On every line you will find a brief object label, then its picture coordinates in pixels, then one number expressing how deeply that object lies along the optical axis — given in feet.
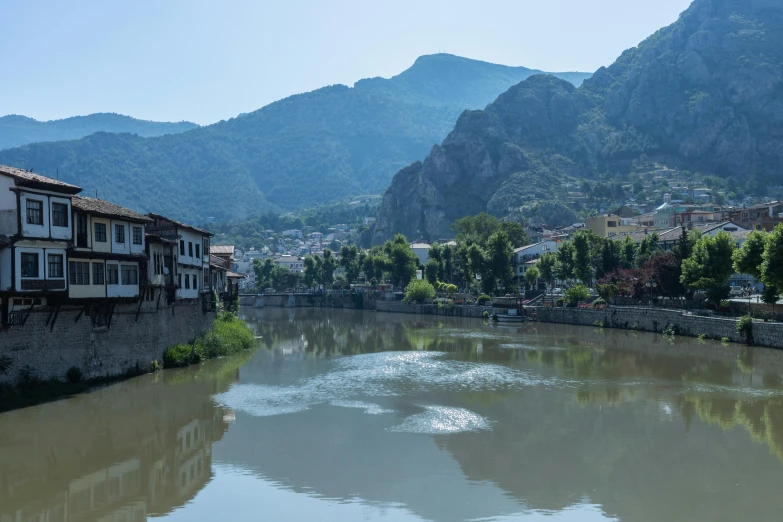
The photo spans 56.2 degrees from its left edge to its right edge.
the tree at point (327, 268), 492.13
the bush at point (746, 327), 175.32
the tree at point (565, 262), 306.14
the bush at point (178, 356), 154.71
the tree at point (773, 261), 167.02
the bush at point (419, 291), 356.79
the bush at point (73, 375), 123.03
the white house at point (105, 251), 122.01
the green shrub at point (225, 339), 173.26
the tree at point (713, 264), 205.16
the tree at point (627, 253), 292.40
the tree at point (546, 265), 333.83
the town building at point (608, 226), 429.38
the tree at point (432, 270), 401.29
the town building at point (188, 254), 158.51
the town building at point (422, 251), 549.54
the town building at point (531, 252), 406.41
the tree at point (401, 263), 406.21
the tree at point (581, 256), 292.61
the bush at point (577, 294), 272.31
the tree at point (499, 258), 338.34
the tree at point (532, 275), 350.50
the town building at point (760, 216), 336.29
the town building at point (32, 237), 107.55
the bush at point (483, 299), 326.03
